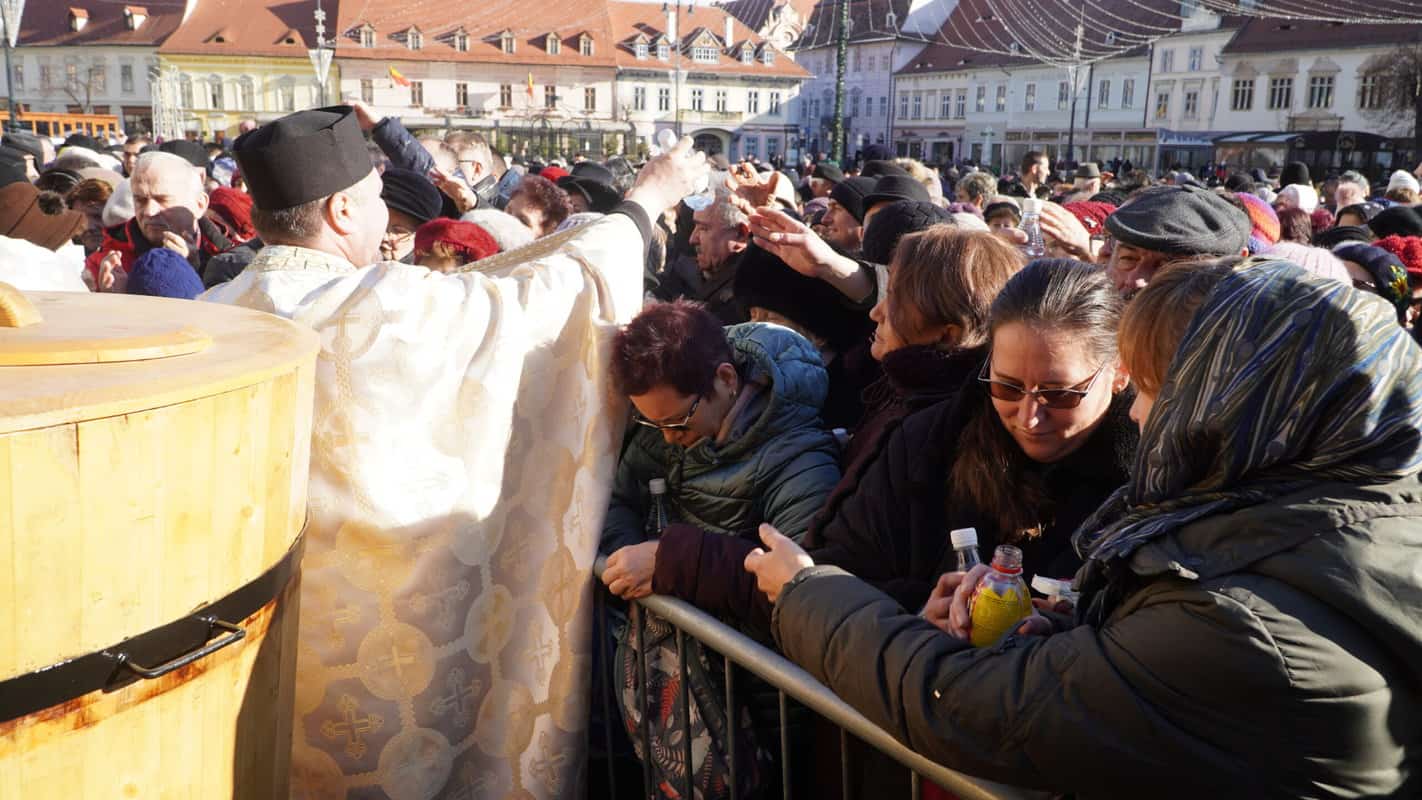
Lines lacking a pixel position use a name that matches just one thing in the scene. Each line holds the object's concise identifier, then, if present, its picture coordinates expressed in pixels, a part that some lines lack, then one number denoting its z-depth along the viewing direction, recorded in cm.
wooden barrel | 139
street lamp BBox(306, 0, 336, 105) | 2105
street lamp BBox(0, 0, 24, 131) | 1614
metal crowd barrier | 176
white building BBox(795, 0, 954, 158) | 6856
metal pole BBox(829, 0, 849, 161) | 2086
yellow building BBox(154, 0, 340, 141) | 6306
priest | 239
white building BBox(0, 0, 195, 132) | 7031
